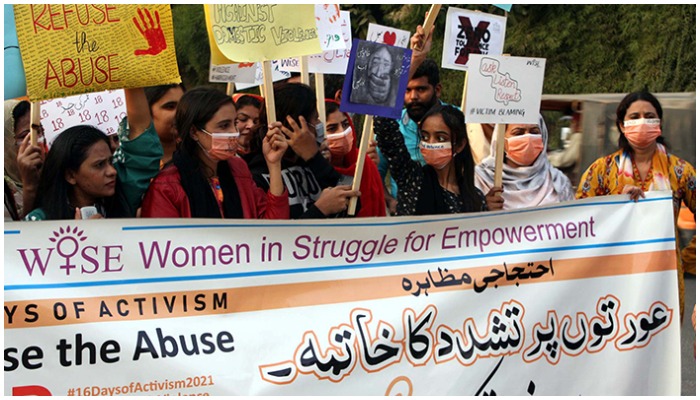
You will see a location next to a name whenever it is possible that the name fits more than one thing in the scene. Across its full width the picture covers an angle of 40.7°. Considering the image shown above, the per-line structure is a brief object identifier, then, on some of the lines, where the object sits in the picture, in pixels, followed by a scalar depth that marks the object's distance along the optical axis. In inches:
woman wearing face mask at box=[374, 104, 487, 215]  167.5
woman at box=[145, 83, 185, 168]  187.0
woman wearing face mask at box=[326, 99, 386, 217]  173.2
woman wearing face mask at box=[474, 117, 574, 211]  194.1
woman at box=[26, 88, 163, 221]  141.6
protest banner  120.6
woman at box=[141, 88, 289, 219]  144.8
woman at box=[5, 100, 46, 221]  145.7
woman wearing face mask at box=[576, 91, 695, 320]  181.8
